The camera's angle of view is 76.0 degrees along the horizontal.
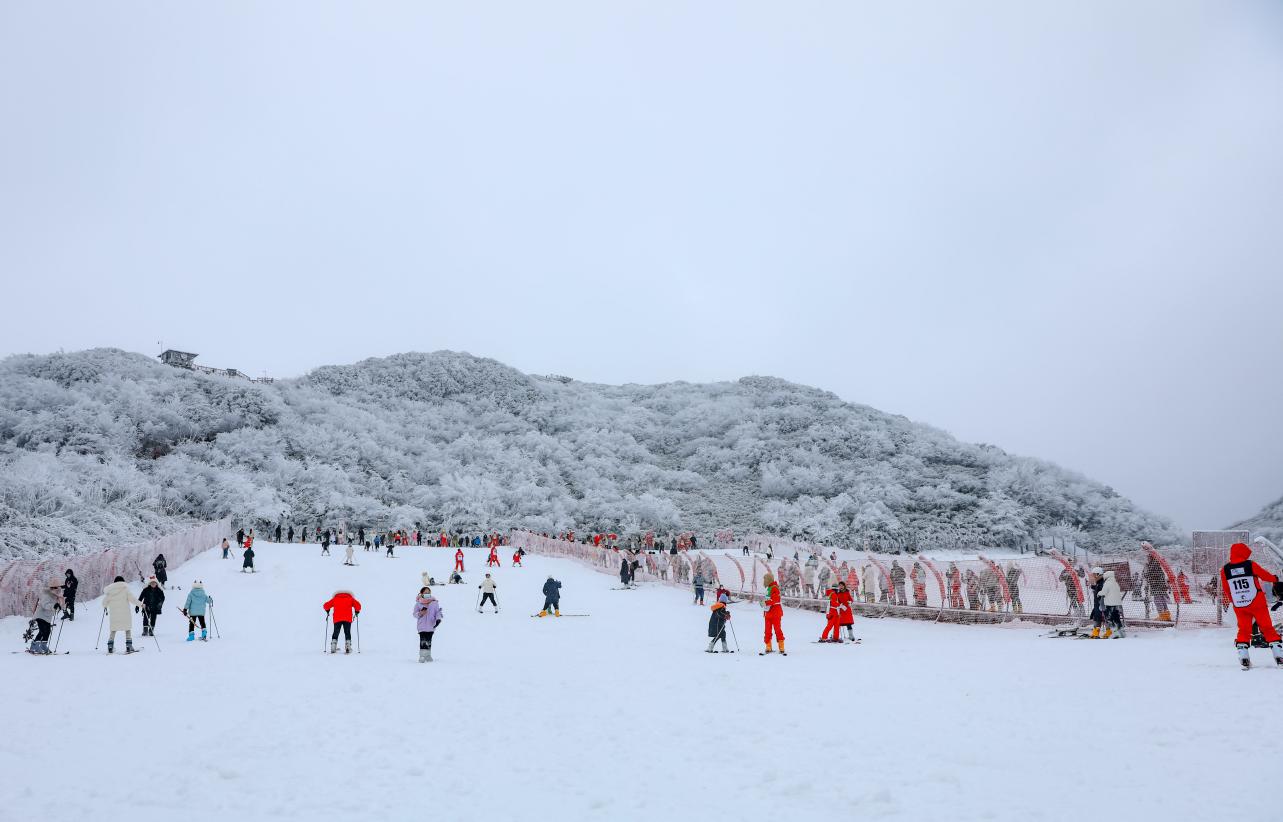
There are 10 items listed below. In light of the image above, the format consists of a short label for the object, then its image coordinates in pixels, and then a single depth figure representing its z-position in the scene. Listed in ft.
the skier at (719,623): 56.39
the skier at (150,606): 58.44
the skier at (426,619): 50.90
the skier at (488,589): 80.89
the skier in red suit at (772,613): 54.49
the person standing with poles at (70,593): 64.80
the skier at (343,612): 53.36
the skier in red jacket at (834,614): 60.80
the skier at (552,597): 78.74
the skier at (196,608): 59.06
